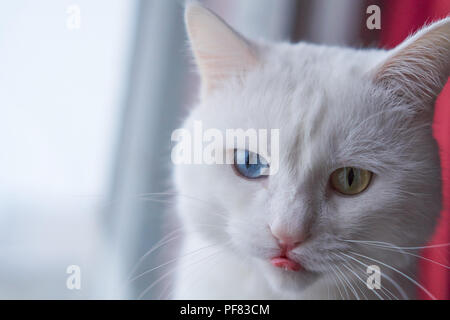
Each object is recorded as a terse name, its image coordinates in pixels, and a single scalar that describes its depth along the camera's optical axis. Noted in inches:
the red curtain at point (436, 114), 13.6
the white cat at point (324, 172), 12.3
